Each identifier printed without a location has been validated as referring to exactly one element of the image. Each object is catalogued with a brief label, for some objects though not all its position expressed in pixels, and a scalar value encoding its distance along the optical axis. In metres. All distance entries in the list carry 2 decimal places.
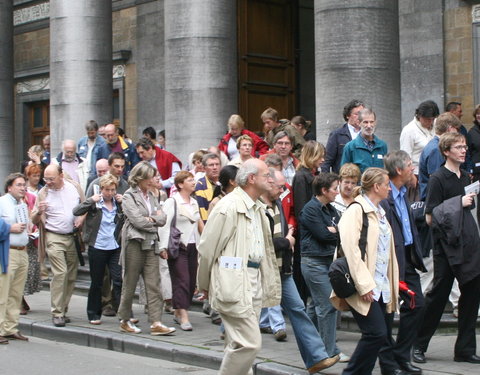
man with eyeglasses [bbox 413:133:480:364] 9.02
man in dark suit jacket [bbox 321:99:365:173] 11.81
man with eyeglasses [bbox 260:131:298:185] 11.39
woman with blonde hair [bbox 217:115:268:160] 13.73
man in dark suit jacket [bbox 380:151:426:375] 8.62
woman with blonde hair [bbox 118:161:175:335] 11.07
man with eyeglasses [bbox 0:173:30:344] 11.20
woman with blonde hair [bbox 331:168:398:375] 7.84
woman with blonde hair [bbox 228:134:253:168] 12.36
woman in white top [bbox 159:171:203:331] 11.46
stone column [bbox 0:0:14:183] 21.95
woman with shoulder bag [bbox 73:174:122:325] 11.95
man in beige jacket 7.41
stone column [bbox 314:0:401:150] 13.03
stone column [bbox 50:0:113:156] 17.81
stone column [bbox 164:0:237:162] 15.54
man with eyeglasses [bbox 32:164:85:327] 12.00
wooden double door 18.55
